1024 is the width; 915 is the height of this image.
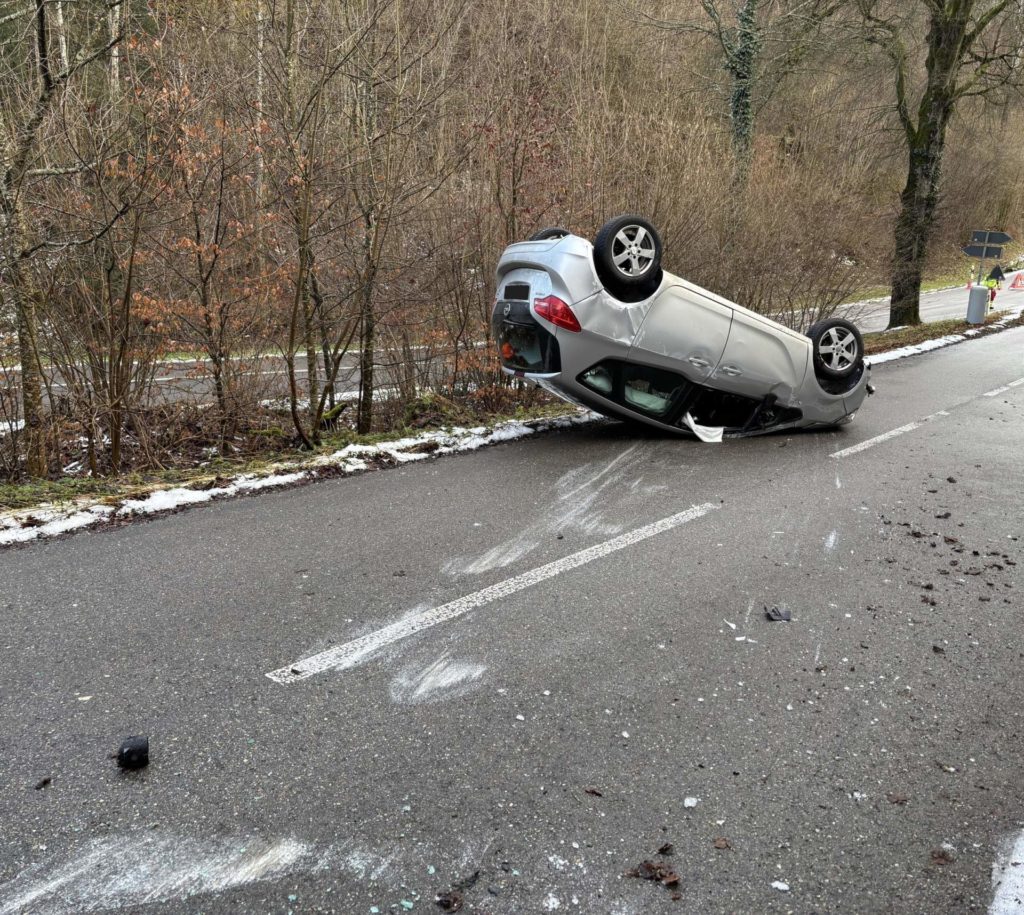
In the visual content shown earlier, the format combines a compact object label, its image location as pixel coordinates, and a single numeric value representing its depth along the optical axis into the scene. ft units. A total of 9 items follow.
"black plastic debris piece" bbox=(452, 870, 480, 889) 8.07
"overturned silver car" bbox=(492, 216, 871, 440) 23.43
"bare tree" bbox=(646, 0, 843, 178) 51.31
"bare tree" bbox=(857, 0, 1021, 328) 63.98
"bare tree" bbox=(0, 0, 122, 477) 21.17
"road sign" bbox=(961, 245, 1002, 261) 74.90
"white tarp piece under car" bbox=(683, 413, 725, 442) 27.27
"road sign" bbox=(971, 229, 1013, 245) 74.38
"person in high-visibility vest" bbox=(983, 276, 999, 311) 84.99
